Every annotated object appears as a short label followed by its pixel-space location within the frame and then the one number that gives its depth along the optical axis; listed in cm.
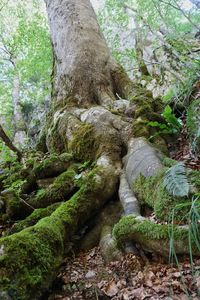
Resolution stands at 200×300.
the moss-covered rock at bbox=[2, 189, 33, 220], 381
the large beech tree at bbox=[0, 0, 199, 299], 241
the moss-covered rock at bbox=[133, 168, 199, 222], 262
